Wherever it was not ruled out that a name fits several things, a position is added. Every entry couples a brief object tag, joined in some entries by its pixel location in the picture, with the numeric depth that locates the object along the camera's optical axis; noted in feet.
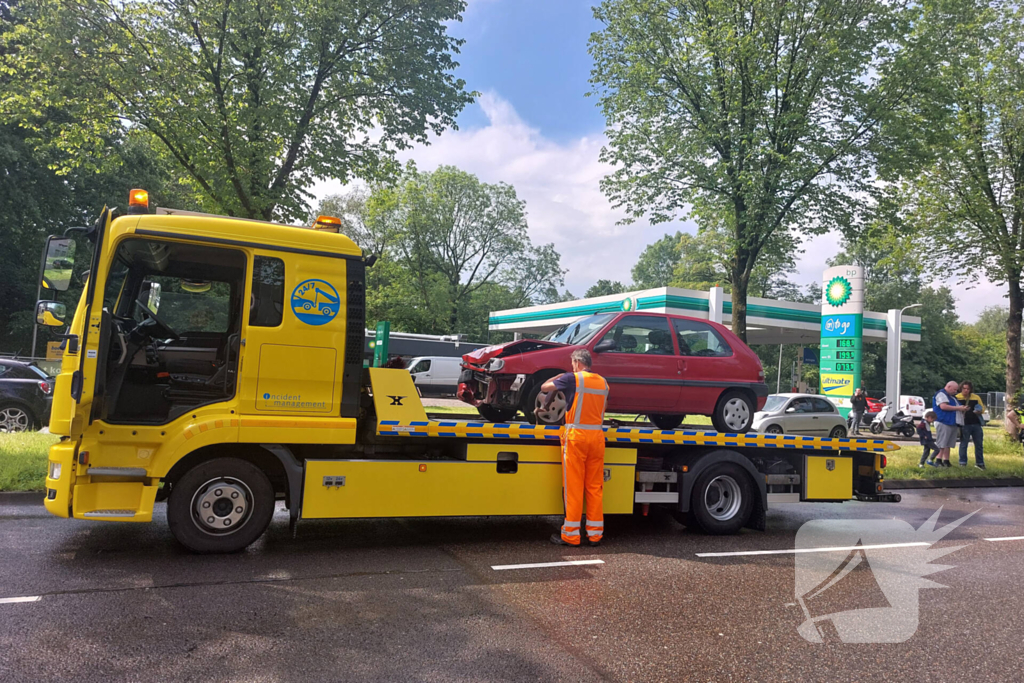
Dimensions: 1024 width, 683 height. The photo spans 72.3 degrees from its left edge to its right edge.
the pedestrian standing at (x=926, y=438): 47.44
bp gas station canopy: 89.92
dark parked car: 41.73
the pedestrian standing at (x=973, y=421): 46.19
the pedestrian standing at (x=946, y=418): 45.85
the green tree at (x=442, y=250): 142.74
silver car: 60.70
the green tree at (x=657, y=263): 270.67
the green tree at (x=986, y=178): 61.82
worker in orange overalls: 21.90
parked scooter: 76.13
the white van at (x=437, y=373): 102.42
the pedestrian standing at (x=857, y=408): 70.79
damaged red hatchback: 25.70
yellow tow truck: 17.85
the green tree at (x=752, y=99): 50.75
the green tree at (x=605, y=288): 270.26
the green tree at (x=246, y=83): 36.50
